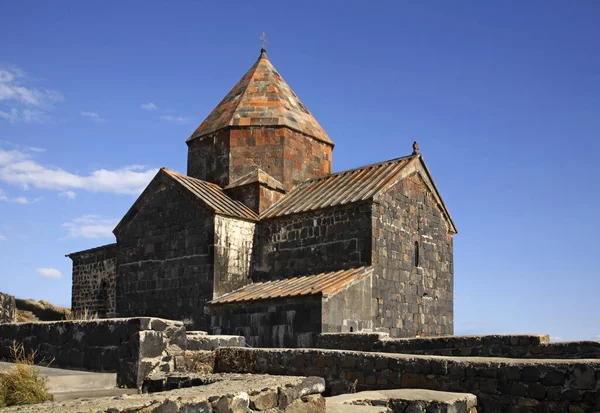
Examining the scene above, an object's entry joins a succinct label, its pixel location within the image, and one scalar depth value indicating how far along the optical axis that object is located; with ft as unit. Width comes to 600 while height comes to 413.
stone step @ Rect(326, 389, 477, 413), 15.37
